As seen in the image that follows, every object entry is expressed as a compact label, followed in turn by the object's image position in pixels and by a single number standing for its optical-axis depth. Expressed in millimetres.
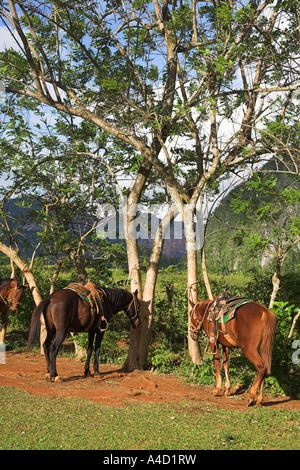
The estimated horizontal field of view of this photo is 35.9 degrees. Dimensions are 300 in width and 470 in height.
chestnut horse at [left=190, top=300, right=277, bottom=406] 6949
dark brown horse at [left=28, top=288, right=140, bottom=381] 8750
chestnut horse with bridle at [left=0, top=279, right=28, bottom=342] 10581
